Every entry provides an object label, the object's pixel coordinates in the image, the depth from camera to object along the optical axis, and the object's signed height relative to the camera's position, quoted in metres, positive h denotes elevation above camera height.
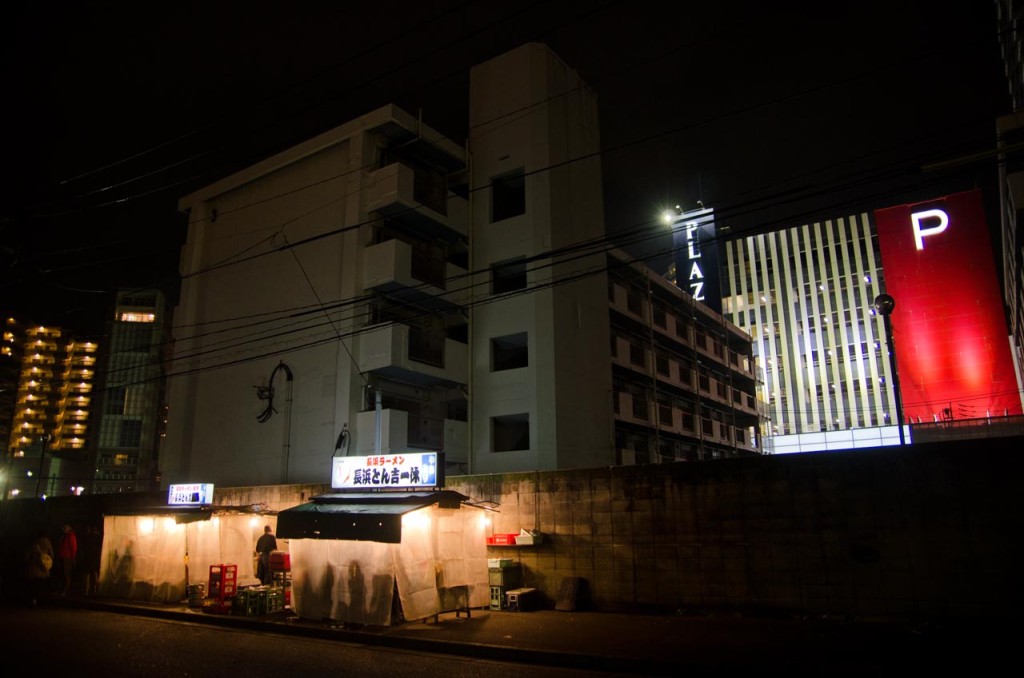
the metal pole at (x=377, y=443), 21.39 +1.96
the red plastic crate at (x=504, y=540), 15.13 -0.90
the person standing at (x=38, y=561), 17.05 -1.39
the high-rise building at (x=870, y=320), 38.06 +14.63
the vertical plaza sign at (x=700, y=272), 42.12 +14.85
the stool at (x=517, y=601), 14.16 -2.17
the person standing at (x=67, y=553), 18.03 -1.25
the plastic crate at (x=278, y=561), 16.59 -1.44
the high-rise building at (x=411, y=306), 23.09 +7.60
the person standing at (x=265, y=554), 16.34 -1.28
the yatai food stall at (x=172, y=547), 16.86 -1.10
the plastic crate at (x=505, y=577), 14.65 -1.72
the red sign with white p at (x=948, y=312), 37.47 +10.93
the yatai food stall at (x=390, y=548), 12.85 -0.94
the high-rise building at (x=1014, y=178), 22.92 +14.29
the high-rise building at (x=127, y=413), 91.75 +13.50
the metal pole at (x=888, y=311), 16.30 +4.70
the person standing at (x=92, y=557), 18.89 -1.55
